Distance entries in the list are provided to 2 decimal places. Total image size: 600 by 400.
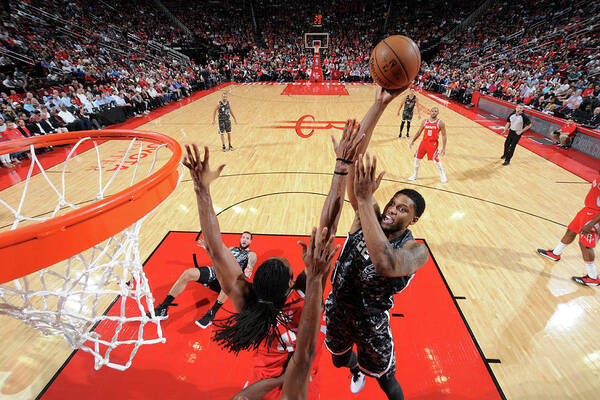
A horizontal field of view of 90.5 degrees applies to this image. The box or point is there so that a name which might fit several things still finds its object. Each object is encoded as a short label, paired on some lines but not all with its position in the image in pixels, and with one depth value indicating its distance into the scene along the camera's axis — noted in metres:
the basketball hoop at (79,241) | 1.29
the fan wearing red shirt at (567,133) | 8.23
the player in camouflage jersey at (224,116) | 7.83
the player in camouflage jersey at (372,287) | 1.76
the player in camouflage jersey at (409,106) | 8.70
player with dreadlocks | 1.45
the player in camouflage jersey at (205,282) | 3.14
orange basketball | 2.20
